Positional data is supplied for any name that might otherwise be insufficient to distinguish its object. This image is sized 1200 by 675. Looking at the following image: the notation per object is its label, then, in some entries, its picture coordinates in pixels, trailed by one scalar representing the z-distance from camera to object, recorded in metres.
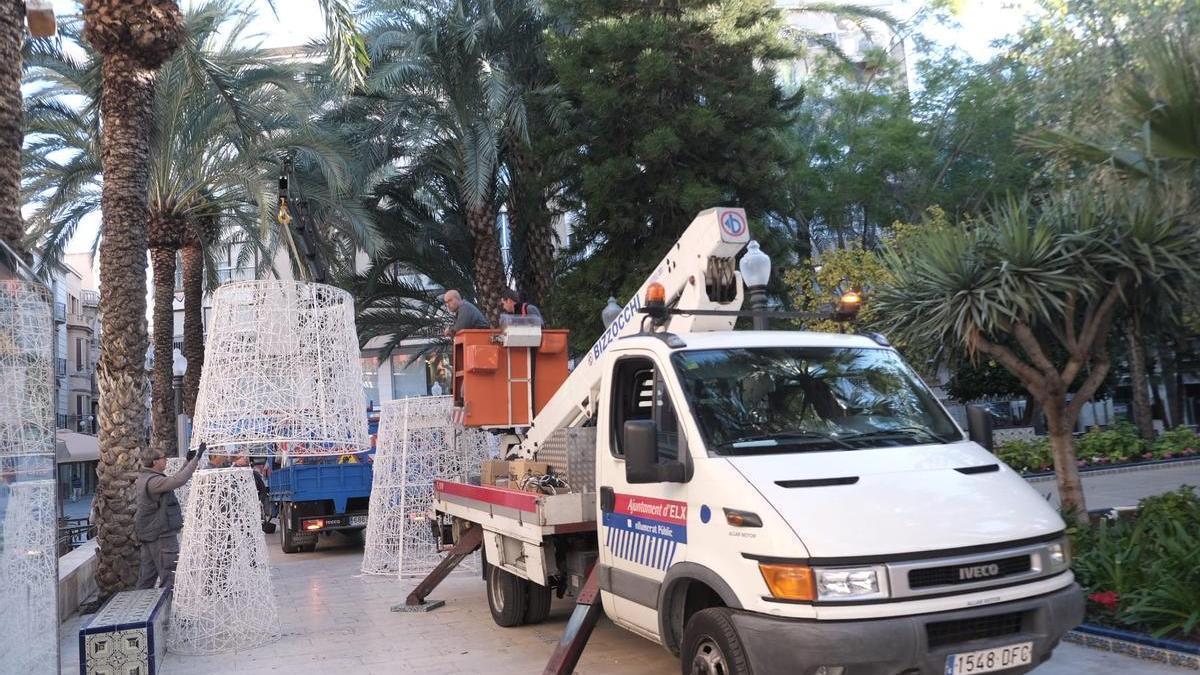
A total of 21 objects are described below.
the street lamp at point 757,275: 6.62
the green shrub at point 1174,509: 7.67
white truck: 4.59
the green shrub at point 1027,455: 18.69
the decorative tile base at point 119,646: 7.02
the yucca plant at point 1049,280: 7.61
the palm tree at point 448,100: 17.97
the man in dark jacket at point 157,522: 9.93
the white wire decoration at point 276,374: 8.45
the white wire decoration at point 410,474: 12.45
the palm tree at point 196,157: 16.52
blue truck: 16.23
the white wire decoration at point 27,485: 3.93
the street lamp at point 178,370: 22.67
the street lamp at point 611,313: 8.09
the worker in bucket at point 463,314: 9.74
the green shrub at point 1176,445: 19.77
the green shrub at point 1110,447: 19.38
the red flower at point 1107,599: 6.98
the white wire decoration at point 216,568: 8.61
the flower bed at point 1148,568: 6.50
